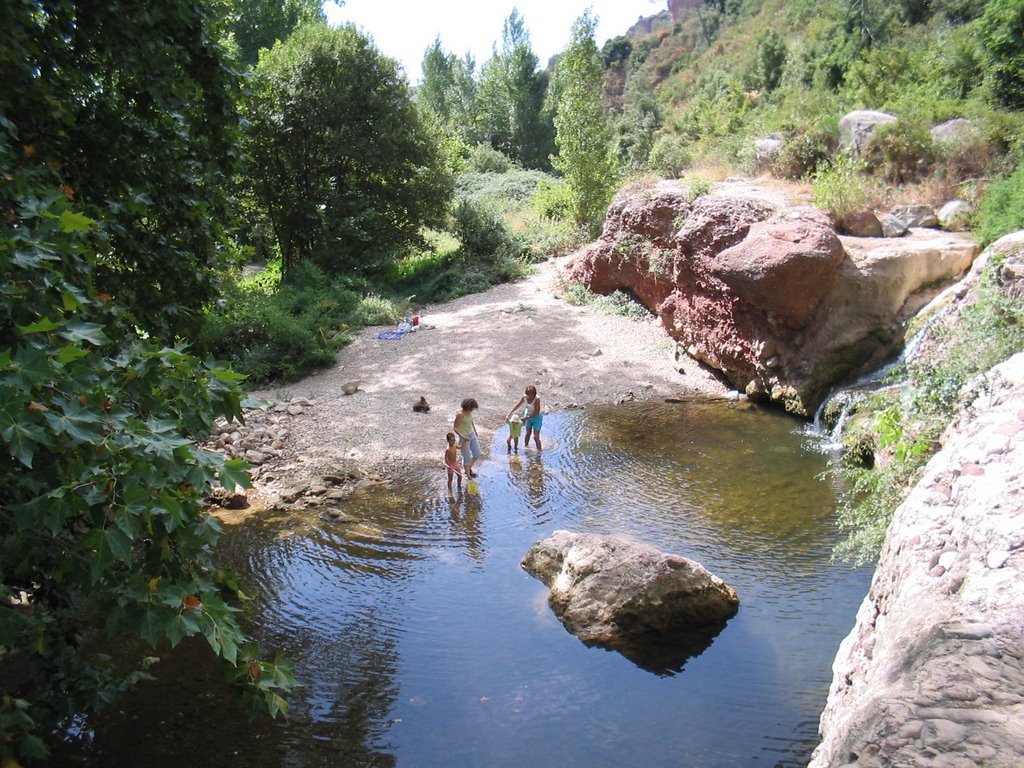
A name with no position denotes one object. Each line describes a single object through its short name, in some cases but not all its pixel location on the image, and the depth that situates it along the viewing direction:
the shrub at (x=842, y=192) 14.06
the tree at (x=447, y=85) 51.28
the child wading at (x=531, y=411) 10.67
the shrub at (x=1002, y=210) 11.66
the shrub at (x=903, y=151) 16.52
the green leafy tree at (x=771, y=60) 36.88
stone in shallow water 6.18
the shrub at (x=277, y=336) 14.29
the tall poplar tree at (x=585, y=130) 21.78
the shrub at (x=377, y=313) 17.45
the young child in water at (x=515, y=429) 10.84
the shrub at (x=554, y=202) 23.27
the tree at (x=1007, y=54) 16.91
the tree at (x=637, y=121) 33.25
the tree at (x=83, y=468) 2.93
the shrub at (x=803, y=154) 18.95
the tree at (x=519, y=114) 42.19
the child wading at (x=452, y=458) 9.43
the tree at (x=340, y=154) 19.78
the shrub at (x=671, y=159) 24.41
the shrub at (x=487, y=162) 37.75
